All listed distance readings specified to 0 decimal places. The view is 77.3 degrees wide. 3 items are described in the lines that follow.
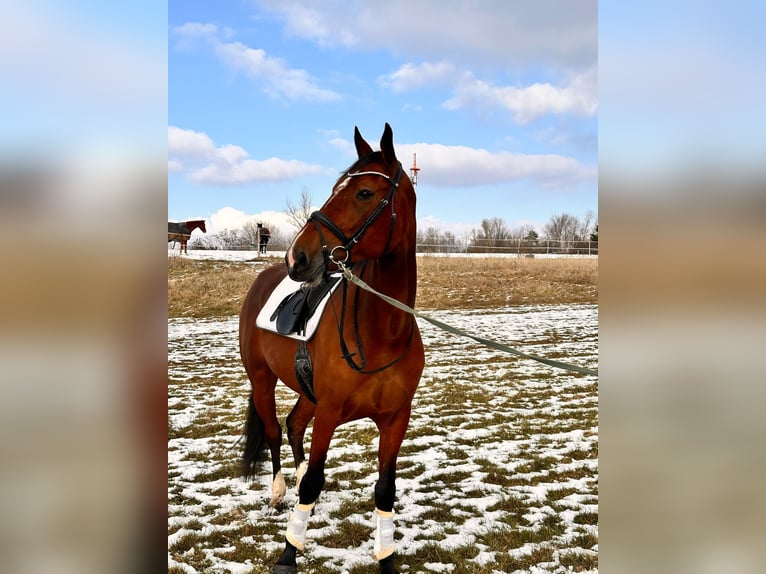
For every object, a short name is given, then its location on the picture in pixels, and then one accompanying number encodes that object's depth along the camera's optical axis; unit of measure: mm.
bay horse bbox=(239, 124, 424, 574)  2572
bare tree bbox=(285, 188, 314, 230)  30209
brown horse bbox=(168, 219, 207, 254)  25922
